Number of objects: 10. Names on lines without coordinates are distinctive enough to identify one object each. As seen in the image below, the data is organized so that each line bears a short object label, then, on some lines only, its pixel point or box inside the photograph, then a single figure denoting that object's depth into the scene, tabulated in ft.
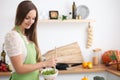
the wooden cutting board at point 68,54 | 8.64
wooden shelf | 8.18
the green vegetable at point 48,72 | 4.61
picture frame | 8.39
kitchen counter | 7.50
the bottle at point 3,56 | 8.05
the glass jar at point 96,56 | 8.87
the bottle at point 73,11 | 8.54
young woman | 4.04
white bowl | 4.45
